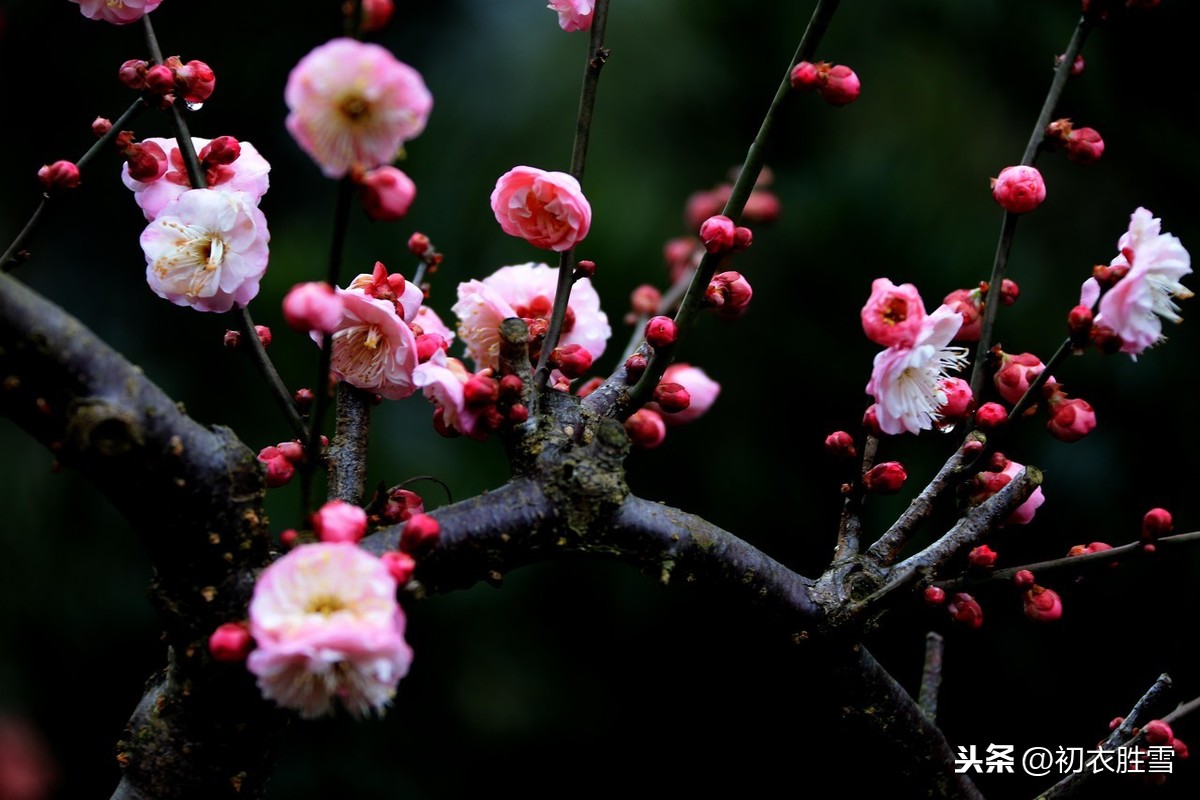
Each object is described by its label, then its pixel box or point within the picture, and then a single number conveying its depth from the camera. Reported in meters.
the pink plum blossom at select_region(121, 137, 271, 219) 1.05
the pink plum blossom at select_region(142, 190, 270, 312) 1.04
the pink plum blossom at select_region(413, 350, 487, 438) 1.04
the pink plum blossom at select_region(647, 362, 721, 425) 1.12
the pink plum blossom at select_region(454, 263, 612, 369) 1.09
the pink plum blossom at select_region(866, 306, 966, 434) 1.04
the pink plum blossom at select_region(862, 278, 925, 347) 1.04
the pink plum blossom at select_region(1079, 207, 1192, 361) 1.03
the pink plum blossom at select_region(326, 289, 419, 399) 1.04
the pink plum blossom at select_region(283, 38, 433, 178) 0.99
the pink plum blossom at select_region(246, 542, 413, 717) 0.99
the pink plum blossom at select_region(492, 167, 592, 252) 1.04
